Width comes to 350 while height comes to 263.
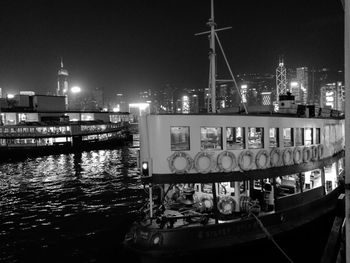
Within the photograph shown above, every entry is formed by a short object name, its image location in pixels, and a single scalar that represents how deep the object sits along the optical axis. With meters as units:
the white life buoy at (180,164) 12.45
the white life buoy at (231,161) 12.94
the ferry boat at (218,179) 12.28
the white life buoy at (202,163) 12.67
